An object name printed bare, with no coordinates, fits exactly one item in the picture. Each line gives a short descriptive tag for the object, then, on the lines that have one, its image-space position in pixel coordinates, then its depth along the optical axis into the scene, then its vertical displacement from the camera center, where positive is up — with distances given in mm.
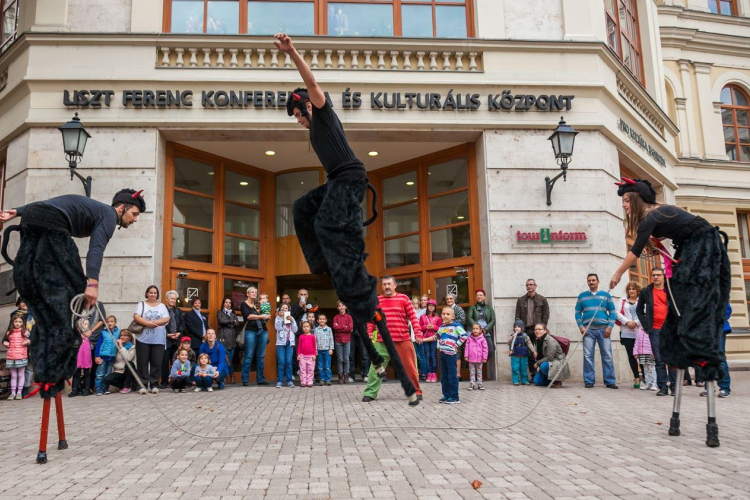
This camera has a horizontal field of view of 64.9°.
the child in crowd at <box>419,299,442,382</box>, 12070 -218
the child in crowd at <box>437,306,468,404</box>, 8453 -480
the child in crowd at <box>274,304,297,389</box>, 12039 -392
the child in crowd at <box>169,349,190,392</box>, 10906 -765
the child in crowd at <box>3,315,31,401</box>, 10672 -392
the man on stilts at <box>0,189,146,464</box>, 5043 +532
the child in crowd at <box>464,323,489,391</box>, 10938 -557
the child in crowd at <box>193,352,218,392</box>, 11156 -825
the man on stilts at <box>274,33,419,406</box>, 4480 +868
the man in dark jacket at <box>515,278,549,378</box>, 12008 +261
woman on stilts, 5352 +276
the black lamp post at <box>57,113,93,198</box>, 11594 +3805
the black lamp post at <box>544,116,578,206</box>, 12266 +3725
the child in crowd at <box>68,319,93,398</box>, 10602 -714
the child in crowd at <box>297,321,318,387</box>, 12086 -526
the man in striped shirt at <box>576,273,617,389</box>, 11180 -130
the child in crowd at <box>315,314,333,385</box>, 12438 -446
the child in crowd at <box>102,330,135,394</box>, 10914 -688
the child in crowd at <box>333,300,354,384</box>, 12820 -273
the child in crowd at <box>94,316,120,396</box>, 10898 -444
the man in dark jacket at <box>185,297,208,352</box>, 11906 +82
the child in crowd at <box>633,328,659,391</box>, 10727 -697
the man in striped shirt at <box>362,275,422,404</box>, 8375 +73
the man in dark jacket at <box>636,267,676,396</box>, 9367 -73
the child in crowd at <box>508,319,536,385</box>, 11547 -625
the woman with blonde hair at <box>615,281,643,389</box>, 11031 -127
